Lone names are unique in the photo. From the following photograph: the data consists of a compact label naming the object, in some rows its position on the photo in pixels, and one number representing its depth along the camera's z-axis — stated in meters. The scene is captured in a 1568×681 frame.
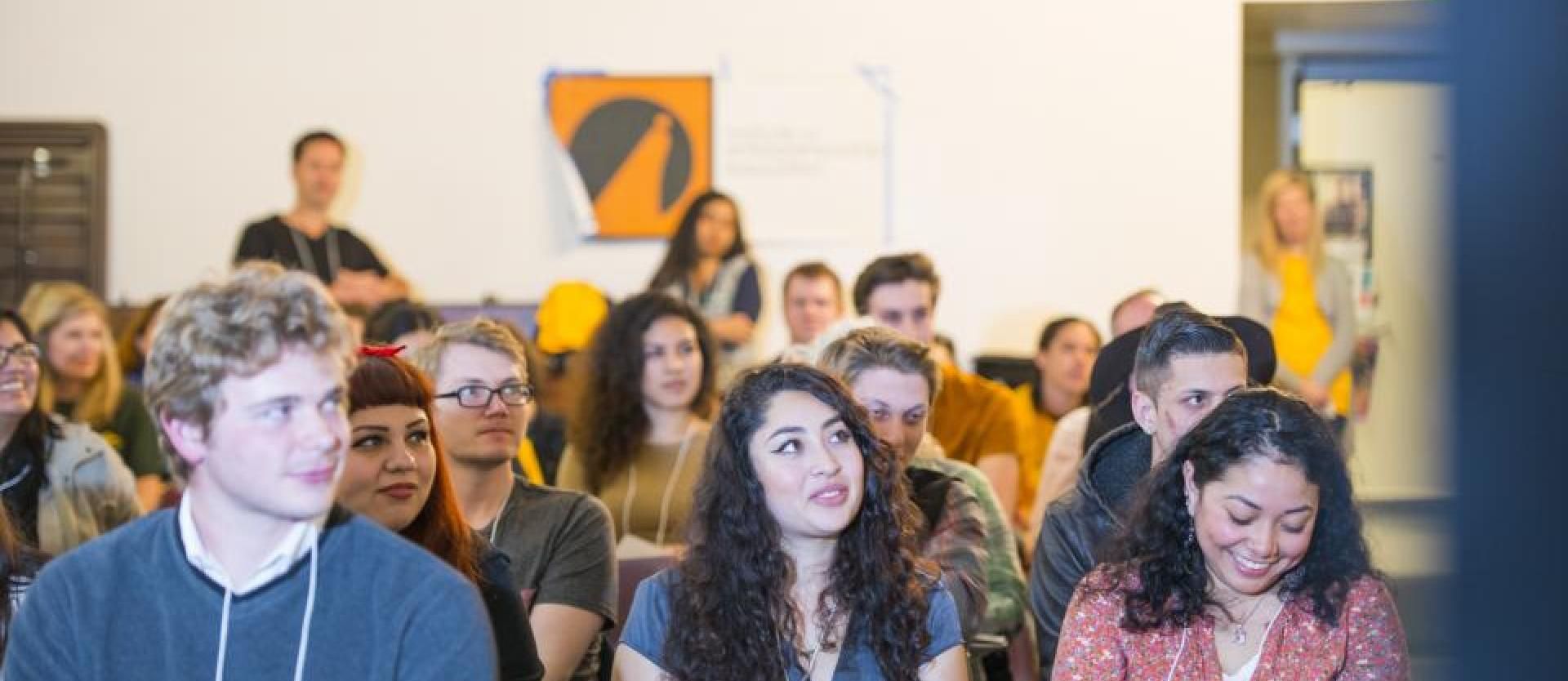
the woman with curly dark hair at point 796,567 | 2.74
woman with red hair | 2.71
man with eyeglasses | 3.27
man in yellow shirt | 4.81
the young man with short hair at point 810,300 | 6.07
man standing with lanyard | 6.84
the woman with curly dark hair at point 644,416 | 4.29
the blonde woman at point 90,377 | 5.25
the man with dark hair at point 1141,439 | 3.16
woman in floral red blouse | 2.65
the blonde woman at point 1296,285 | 6.55
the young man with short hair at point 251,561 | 2.04
